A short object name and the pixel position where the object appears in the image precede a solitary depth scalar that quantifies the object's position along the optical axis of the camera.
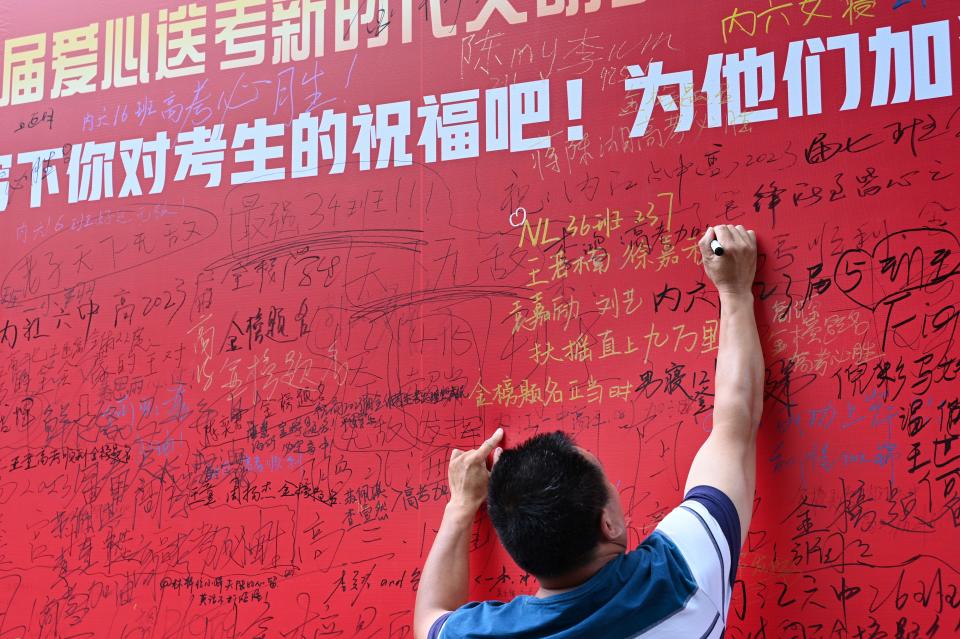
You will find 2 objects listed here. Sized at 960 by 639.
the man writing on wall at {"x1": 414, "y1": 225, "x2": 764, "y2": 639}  1.45
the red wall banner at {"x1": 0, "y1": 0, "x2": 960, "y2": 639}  1.84
